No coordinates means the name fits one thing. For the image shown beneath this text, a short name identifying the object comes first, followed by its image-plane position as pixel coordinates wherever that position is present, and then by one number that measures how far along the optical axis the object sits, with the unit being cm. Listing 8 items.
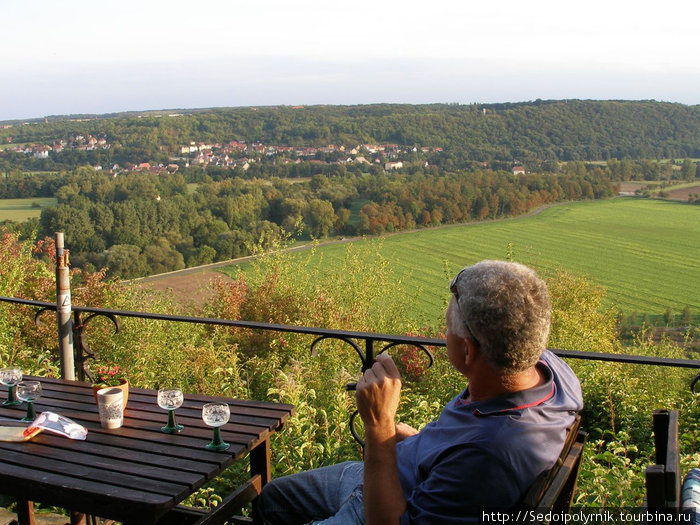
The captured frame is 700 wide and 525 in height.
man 137
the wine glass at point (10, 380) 236
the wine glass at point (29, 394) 221
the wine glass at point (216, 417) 198
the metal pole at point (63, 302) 313
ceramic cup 209
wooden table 171
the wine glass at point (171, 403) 210
